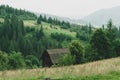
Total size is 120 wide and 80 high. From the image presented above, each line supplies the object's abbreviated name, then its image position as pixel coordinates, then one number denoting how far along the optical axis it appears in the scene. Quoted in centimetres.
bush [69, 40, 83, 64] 7375
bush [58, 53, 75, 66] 7088
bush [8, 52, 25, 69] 11907
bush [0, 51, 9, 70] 11244
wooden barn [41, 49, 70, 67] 9818
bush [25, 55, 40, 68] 16675
